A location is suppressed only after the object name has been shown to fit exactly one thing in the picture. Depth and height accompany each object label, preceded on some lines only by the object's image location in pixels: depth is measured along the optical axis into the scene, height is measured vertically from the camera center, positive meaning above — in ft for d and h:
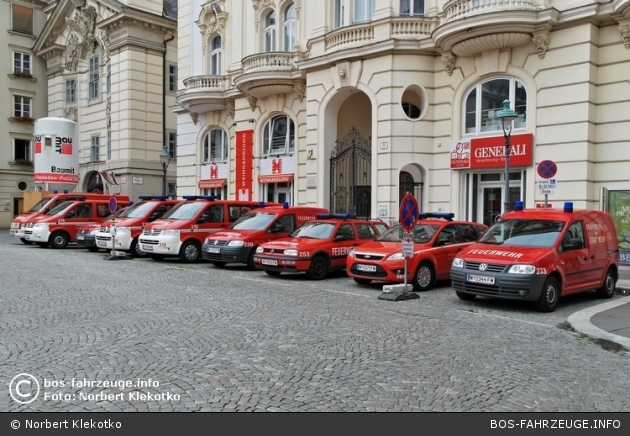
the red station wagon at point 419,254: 43.29 -3.88
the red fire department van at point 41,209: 79.82 -1.52
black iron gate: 77.97 +3.08
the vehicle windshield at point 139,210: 67.82 -1.33
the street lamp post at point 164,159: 88.07 +5.64
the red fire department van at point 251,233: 54.65 -3.10
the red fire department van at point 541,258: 34.53 -3.39
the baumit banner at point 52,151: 107.65 +8.13
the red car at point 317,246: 48.70 -3.82
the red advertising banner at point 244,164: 92.84 +5.34
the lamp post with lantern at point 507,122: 50.31 +6.48
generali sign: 62.75 +5.17
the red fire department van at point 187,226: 59.77 -2.78
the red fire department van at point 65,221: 76.74 -2.92
